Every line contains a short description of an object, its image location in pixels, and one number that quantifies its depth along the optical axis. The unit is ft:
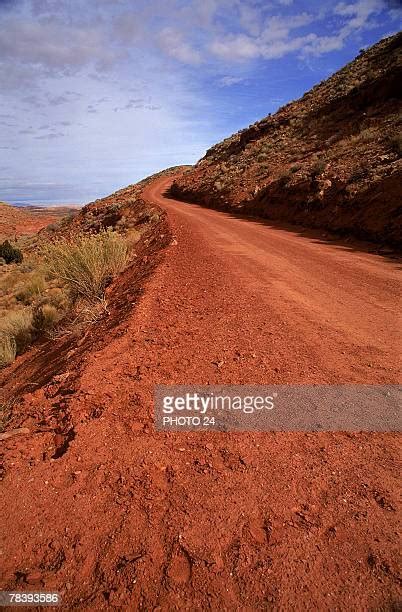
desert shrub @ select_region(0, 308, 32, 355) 25.15
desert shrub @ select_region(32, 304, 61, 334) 25.76
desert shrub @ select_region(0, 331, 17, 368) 22.27
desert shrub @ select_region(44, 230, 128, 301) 24.86
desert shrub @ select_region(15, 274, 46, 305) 39.74
